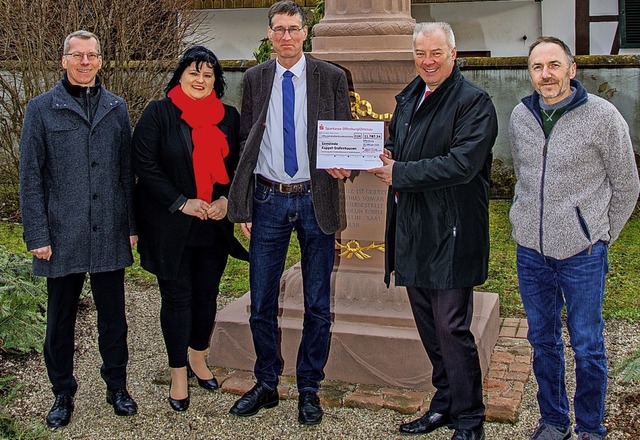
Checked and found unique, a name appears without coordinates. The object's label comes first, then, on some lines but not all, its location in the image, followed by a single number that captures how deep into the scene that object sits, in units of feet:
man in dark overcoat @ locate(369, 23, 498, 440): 12.00
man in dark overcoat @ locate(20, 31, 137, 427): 13.39
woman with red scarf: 13.76
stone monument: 15.62
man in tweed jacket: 13.41
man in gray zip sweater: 11.50
